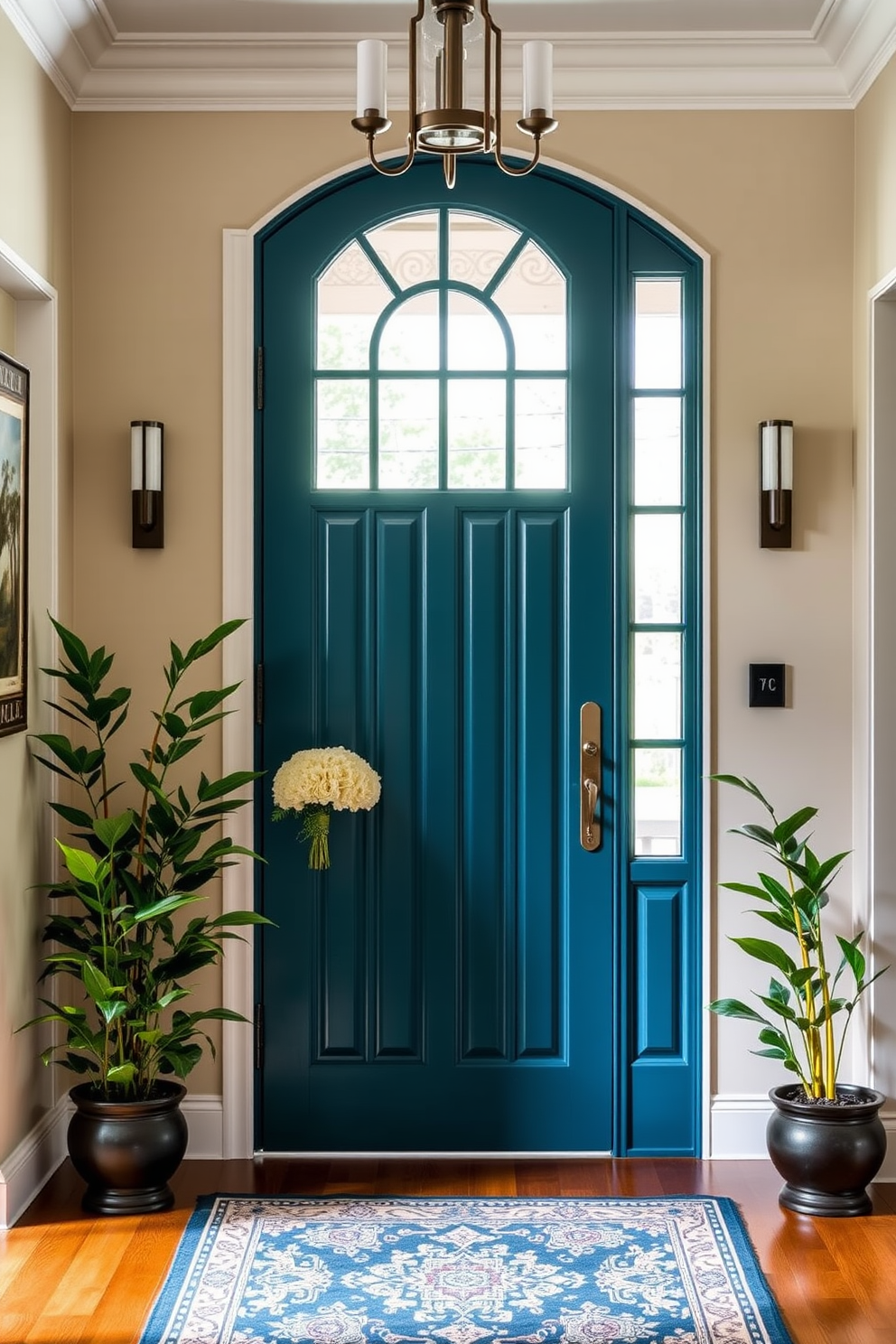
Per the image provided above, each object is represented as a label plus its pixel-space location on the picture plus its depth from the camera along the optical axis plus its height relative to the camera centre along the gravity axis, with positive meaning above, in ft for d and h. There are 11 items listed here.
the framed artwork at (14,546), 9.92 +1.05
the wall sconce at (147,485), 11.11 +1.67
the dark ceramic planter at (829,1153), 10.00 -3.62
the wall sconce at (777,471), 11.10 +1.78
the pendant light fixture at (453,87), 7.09 +3.33
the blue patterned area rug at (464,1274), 8.37 -4.12
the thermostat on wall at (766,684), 11.33 -0.03
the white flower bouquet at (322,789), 10.80 -0.89
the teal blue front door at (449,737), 11.41 -0.49
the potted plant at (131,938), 10.02 -2.08
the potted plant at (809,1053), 10.03 -3.01
